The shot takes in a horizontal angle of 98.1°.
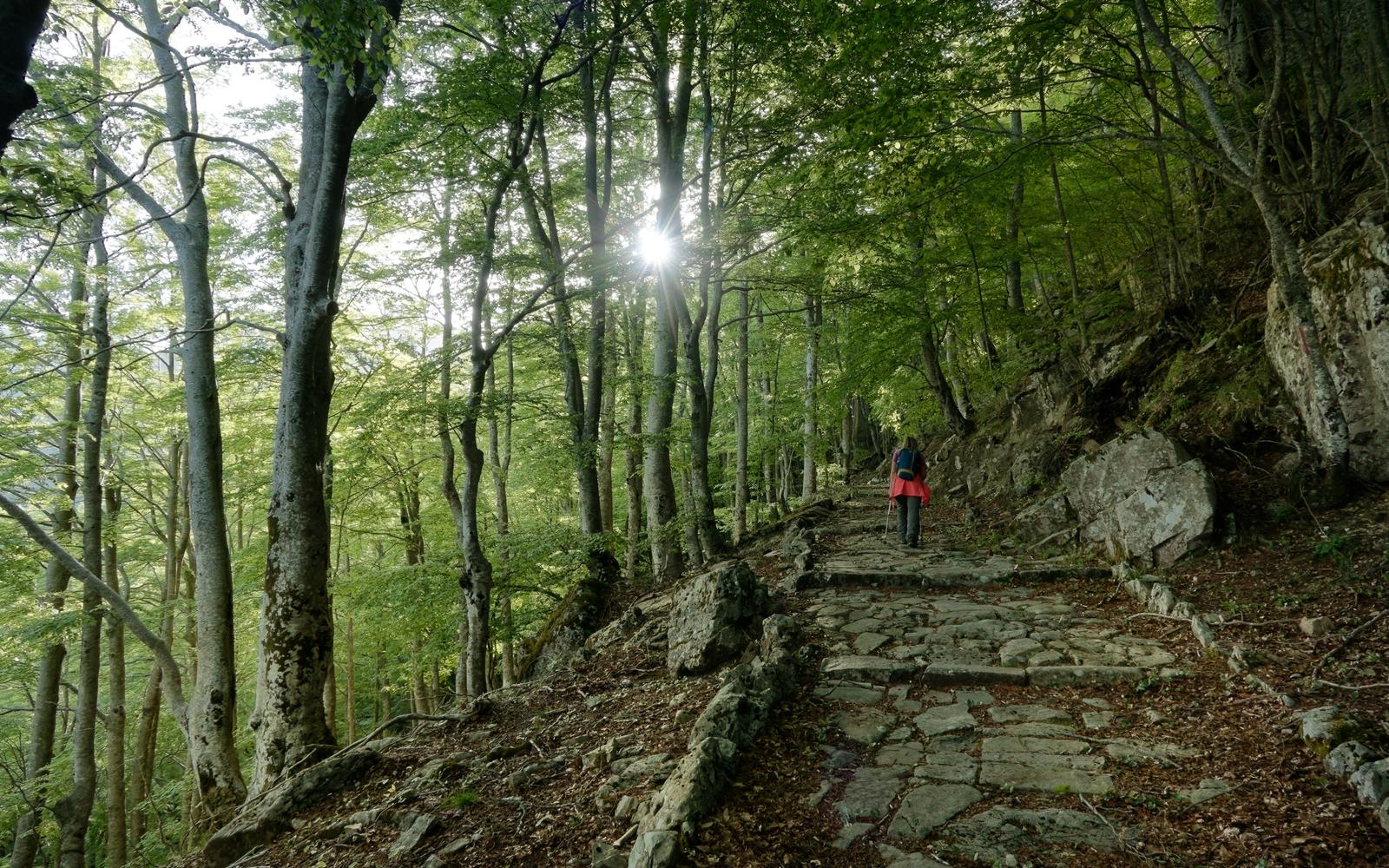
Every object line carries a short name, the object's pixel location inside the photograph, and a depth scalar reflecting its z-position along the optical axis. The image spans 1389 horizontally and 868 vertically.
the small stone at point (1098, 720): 4.07
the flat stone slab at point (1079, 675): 4.59
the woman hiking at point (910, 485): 9.73
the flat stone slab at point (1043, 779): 3.36
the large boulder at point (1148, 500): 6.15
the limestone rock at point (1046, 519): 8.65
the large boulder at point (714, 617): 5.41
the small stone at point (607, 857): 2.95
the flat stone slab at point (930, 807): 3.16
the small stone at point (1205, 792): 3.09
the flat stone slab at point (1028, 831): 2.92
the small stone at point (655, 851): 2.74
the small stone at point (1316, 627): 4.30
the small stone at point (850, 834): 3.09
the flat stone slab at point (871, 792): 3.34
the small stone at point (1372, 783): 2.67
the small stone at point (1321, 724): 3.11
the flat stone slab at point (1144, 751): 3.54
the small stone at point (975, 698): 4.63
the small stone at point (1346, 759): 2.87
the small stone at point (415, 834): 3.54
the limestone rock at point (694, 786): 3.06
